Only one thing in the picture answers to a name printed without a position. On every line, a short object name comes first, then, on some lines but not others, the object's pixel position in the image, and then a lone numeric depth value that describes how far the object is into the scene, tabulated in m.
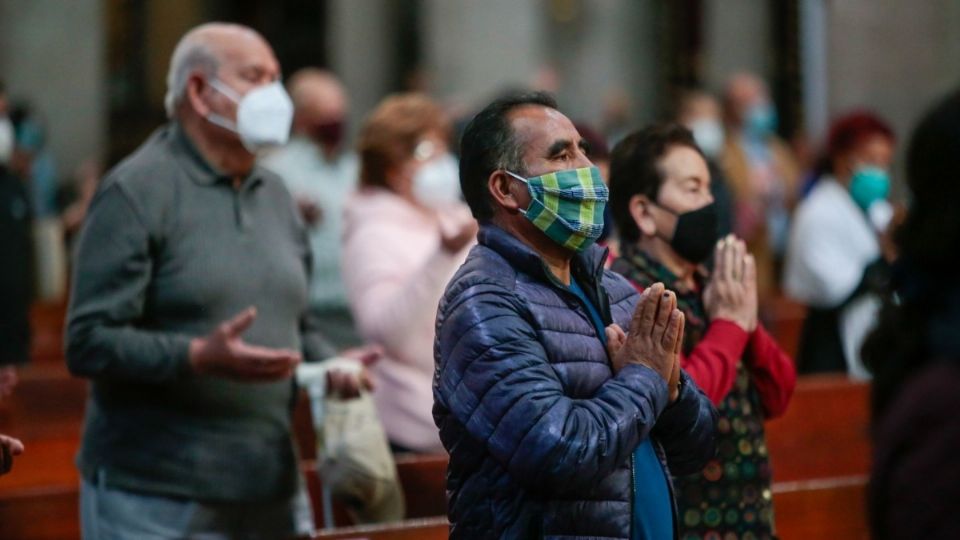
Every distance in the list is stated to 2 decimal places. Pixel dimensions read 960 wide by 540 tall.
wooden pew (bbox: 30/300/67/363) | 18.14
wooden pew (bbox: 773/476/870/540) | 10.20
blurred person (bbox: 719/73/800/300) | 20.47
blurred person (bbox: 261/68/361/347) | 12.96
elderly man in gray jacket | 7.88
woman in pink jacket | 9.92
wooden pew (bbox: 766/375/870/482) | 12.75
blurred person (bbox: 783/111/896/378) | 13.14
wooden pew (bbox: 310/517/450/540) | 8.70
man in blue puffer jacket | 5.87
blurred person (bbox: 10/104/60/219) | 21.78
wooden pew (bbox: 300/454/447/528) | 10.08
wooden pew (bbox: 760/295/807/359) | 17.79
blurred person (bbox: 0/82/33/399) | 14.44
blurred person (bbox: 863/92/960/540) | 4.58
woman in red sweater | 7.45
